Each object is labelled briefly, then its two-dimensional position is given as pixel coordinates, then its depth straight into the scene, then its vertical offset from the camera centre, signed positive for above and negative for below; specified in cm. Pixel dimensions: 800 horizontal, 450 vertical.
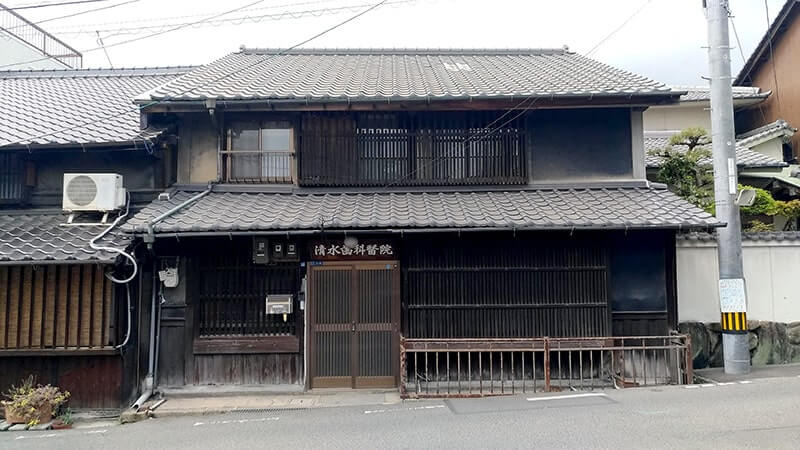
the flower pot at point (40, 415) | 777 -241
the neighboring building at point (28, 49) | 1672 +835
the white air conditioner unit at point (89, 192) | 931 +144
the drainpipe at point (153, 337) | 901 -138
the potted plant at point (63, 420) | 780 -254
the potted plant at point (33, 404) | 776 -224
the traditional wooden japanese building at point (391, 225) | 907 +65
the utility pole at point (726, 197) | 936 +121
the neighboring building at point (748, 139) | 1473 +421
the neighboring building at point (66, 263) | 842 +5
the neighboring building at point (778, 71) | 1833 +770
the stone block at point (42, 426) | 772 -257
